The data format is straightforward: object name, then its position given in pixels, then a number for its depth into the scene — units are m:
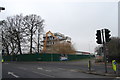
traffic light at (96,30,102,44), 9.03
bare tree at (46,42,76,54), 30.03
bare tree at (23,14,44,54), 24.43
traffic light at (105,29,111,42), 8.97
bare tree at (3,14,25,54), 24.35
